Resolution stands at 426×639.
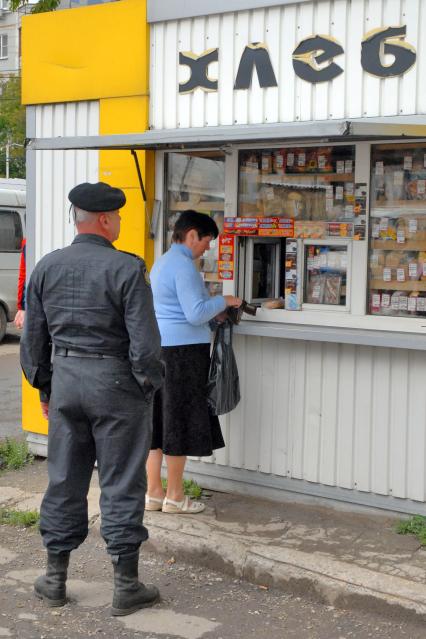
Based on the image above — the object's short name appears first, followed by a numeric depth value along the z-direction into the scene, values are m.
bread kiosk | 5.60
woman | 5.72
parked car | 14.81
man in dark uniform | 4.52
